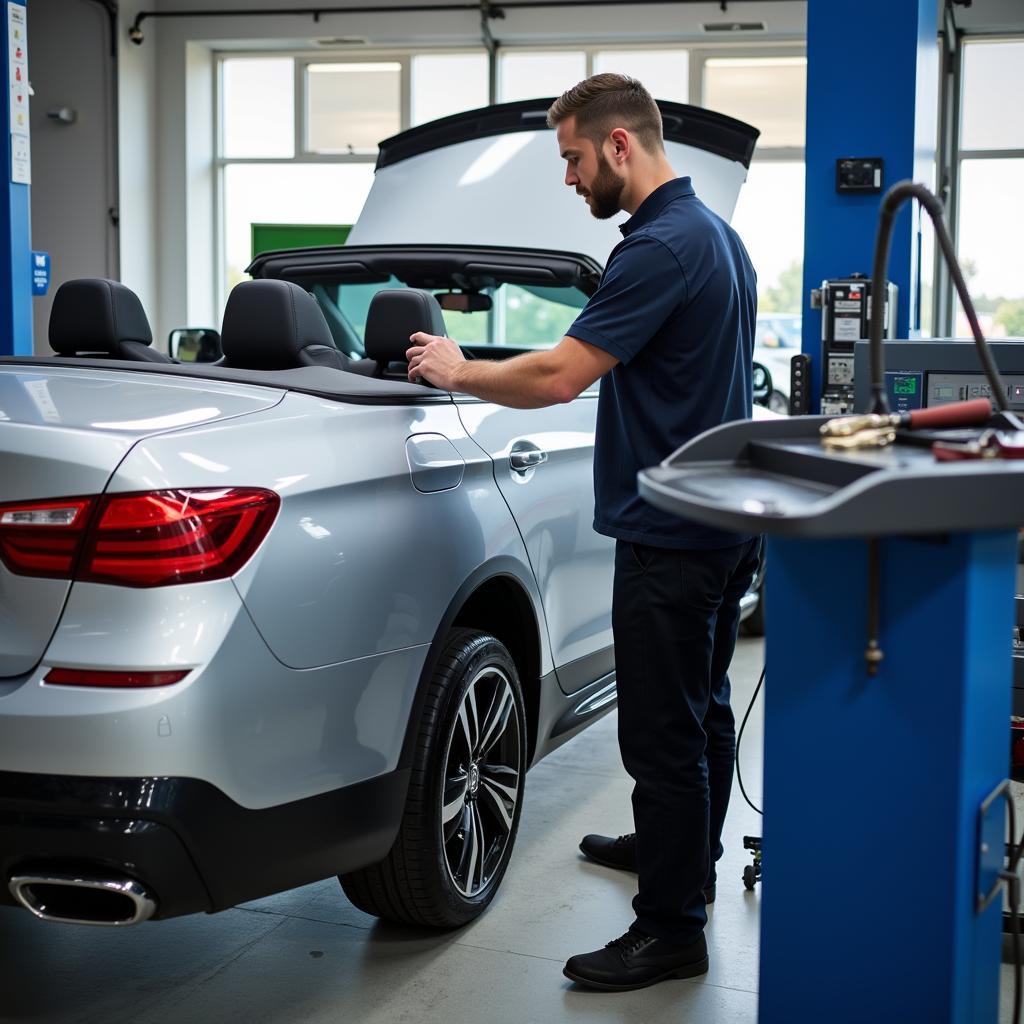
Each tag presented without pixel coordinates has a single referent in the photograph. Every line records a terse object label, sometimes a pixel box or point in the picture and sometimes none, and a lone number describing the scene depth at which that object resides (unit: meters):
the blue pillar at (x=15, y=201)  6.04
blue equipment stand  1.62
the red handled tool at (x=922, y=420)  1.75
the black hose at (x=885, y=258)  1.71
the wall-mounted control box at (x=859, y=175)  3.30
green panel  13.53
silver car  1.89
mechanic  2.40
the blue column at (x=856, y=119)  3.25
